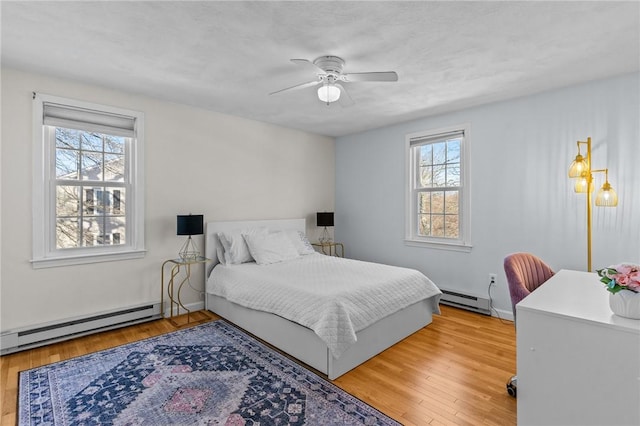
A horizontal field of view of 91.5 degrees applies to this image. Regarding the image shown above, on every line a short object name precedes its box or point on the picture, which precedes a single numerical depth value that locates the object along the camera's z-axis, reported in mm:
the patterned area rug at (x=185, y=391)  1932
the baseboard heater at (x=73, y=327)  2748
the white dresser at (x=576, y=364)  1346
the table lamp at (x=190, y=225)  3412
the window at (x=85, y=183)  2926
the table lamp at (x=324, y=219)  5008
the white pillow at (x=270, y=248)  3824
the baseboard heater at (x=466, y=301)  3752
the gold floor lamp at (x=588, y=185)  2734
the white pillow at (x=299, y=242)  4383
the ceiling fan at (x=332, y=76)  2410
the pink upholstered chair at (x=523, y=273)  2205
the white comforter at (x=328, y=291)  2424
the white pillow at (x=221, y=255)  3867
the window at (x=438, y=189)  4008
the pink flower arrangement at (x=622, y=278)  1374
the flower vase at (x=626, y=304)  1394
